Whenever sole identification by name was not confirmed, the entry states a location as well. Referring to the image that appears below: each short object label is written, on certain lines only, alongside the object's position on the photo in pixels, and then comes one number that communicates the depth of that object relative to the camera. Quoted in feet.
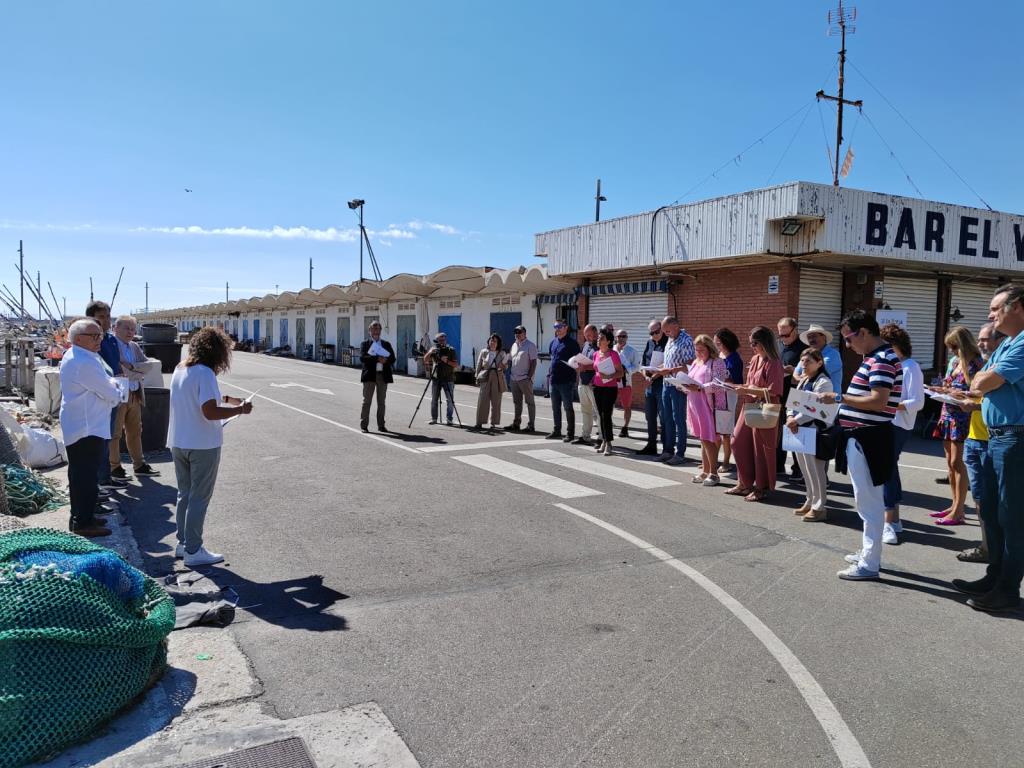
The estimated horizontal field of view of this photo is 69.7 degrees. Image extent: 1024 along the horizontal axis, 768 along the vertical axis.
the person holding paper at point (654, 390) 36.68
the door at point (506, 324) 79.66
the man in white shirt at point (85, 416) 19.92
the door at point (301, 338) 154.81
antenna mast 81.34
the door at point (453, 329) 92.63
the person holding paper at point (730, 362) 28.78
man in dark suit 41.88
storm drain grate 10.26
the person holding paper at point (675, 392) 33.83
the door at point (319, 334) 144.95
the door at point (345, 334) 132.24
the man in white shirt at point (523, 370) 44.16
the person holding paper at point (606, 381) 35.70
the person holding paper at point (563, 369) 40.98
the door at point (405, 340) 106.78
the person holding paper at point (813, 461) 23.06
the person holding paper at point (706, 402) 29.55
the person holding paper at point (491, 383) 44.62
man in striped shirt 17.83
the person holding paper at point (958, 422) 23.41
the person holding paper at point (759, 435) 25.88
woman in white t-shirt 18.16
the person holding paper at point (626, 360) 39.52
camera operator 44.93
